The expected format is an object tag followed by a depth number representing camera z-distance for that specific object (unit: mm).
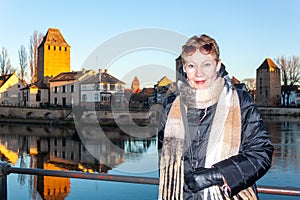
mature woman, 1272
